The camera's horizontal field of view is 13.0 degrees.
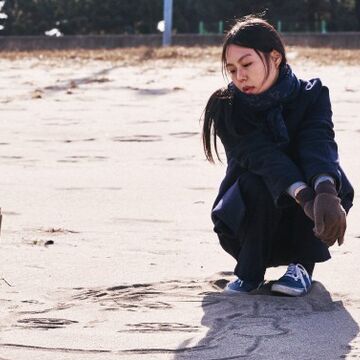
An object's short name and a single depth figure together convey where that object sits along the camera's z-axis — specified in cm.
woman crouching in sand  571
